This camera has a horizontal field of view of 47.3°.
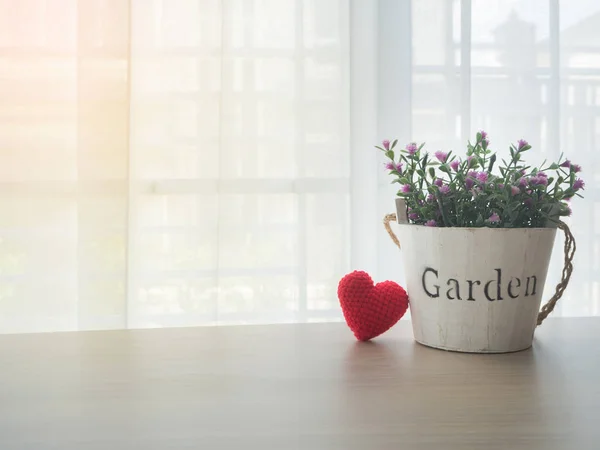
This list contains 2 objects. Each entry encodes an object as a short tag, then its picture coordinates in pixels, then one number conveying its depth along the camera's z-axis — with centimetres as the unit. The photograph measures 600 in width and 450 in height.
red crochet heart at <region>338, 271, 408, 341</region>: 80
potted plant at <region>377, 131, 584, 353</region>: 73
